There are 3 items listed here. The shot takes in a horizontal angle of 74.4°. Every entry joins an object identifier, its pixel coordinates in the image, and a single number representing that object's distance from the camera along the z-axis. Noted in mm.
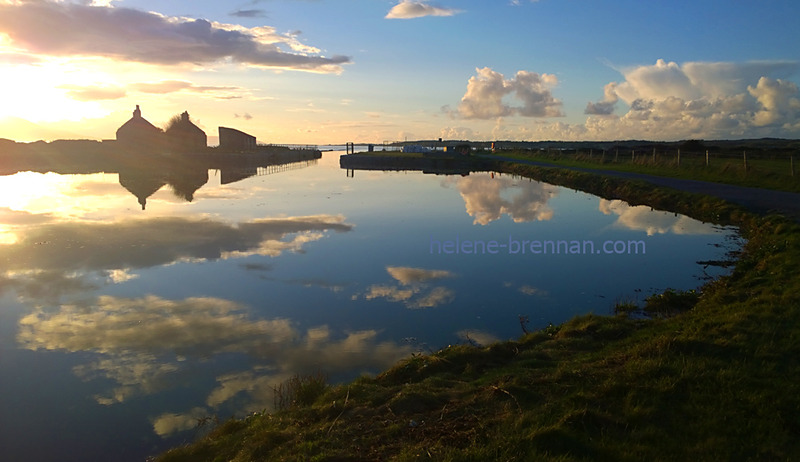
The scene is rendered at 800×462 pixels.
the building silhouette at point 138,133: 80250
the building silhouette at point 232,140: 95588
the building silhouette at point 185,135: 81812
